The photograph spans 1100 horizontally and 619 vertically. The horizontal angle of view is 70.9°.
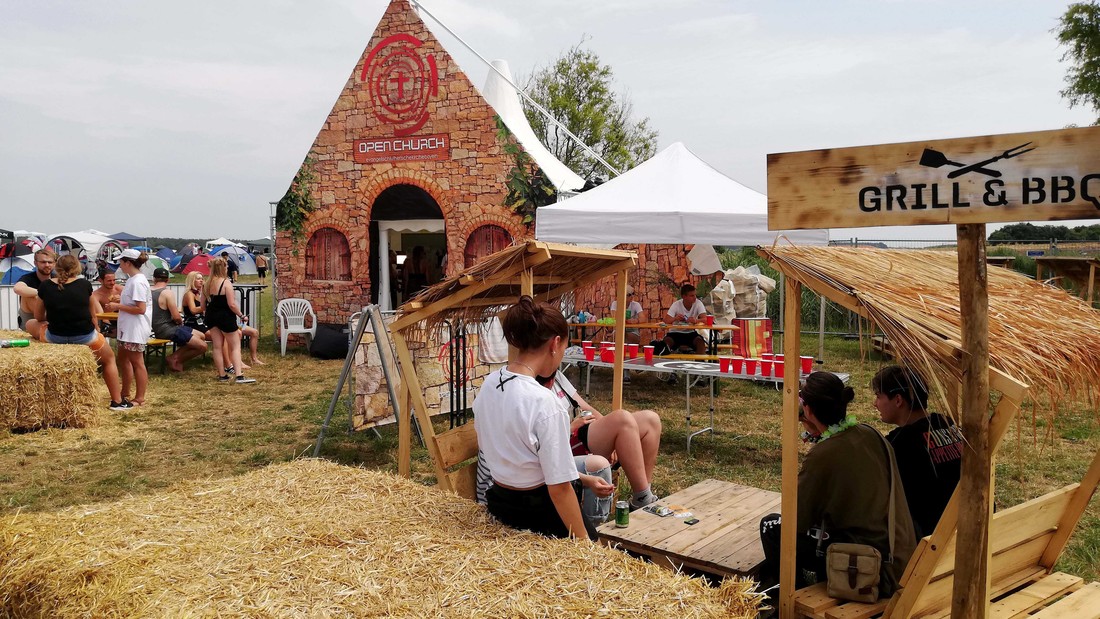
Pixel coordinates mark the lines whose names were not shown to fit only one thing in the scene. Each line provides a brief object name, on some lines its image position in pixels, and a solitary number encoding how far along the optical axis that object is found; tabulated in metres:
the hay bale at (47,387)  7.41
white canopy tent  8.08
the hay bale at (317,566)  2.35
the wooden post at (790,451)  3.17
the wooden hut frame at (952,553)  2.77
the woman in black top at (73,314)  8.24
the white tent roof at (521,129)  13.28
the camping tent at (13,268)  20.98
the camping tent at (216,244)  42.82
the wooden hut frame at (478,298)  4.16
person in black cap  11.26
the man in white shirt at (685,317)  10.29
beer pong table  7.21
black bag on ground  13.06
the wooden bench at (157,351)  11.30
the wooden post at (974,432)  2.44
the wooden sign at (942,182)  2.26
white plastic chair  13.79
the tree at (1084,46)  28.89
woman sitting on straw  2.97
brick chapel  13.16
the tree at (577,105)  34.44
